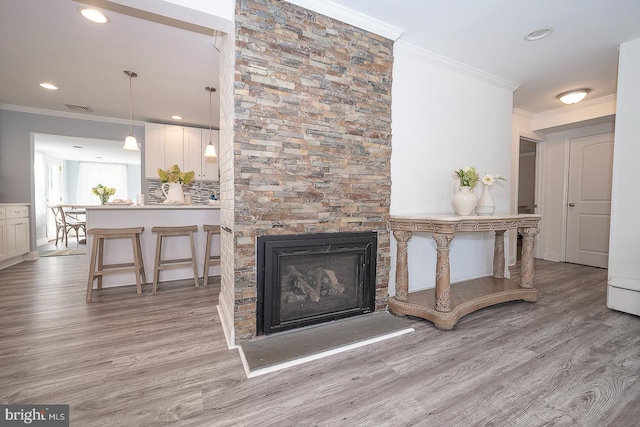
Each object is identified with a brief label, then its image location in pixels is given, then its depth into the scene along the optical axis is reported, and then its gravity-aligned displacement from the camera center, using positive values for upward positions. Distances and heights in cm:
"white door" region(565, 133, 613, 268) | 422 +12
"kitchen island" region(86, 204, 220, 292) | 324 -31
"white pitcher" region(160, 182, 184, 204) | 363 +11
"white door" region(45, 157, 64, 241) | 771 +36
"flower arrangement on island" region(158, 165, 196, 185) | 356 +33
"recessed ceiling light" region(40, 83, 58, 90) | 366 +153
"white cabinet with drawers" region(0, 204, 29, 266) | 404 -49
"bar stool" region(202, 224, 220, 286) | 339 -64
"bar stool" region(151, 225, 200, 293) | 312 -64
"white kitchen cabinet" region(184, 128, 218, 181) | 548 +99
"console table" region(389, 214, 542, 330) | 222 -71
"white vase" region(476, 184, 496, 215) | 285 +2
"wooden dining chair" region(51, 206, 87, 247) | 657 -63
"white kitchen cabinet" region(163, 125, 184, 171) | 532 +108
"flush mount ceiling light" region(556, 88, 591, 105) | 363 +149
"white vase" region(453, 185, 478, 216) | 260 +5
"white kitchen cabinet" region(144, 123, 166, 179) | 518 +100
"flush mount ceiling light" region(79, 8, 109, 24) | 222 +153
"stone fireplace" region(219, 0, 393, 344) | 191 +50
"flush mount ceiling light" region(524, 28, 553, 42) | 243 +156
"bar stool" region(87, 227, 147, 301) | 287 -60
